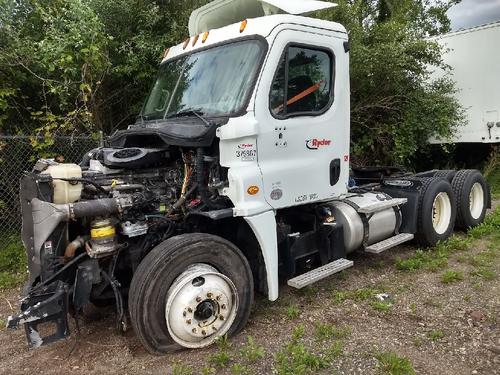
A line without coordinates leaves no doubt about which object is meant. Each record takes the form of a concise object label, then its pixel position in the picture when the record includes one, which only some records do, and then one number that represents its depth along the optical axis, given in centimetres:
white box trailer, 947
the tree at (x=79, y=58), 612
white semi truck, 334
